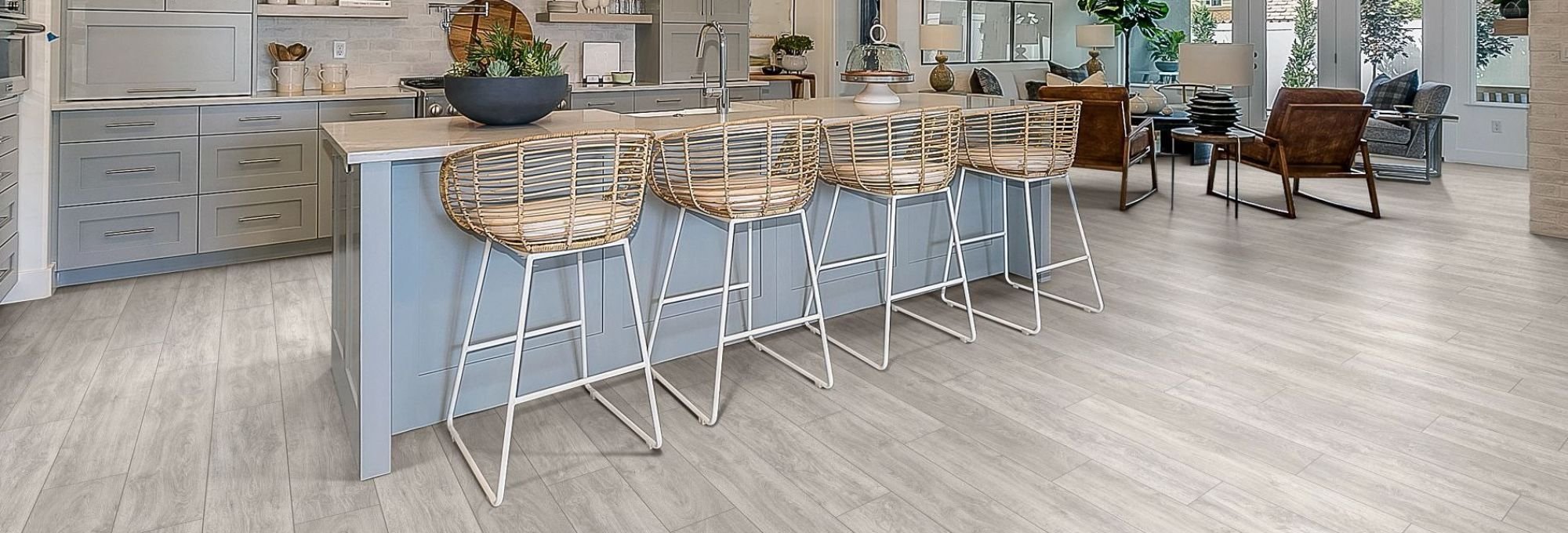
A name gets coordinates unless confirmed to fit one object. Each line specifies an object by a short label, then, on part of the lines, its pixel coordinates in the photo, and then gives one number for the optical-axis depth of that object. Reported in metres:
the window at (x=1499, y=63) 7.77
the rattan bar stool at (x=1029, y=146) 3.36
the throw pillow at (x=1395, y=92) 7.83
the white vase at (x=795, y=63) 8.90
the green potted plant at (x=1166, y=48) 10.03
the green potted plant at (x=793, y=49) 8.79
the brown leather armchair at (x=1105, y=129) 5.75
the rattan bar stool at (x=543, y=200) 2.07
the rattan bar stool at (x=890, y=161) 2.97
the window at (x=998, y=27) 9.44
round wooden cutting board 5.37
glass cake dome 3.51
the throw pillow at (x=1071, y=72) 9.59
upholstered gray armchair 7.40
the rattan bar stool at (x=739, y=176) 2.51
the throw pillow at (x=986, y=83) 8.42
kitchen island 2.17
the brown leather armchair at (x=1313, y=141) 5.48
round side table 5.80
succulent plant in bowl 2.46
